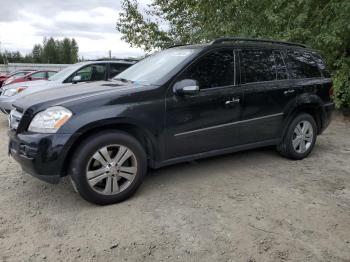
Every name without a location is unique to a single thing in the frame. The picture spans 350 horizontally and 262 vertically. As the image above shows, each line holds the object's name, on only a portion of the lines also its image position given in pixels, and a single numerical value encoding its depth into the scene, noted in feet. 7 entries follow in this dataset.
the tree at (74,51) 258.74
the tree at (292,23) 26.16
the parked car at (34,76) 40.11
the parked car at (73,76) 25.57
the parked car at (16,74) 52.06
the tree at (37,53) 254.68
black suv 11.41
